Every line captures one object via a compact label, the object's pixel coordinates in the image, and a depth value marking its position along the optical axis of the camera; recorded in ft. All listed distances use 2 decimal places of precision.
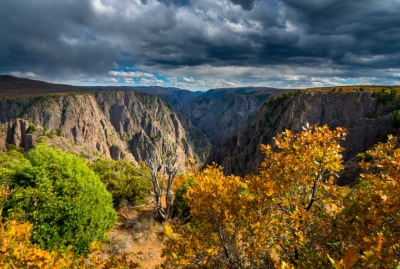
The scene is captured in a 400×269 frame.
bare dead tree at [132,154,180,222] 68.19
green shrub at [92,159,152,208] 79.82
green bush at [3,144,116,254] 39.78
